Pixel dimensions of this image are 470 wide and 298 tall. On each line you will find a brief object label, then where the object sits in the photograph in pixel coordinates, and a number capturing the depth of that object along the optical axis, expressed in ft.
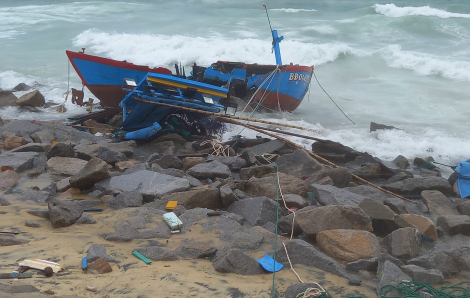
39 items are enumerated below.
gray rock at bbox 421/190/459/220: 19.88
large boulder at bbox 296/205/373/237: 15.67
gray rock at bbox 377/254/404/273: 13.19
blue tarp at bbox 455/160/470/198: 21.91
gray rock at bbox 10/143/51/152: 23.32
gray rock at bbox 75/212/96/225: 15.06
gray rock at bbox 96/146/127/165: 22.45
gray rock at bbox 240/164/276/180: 22.02
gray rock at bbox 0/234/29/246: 12.69
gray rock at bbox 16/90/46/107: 37.24
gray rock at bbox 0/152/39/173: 20.87
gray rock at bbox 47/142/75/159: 22.06
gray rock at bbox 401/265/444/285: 12.55
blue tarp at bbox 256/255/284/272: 12.57
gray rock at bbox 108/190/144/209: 17.17
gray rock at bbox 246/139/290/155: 25.95
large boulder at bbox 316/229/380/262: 14.26
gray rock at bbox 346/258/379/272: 13.42
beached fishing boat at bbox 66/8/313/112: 35.35
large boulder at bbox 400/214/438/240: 16.52
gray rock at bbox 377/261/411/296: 12.14
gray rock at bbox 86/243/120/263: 12.05
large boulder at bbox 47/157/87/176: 20.70
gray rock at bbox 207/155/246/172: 23.18
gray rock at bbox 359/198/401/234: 16.71
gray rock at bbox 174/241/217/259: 13.16
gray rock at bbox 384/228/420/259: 14.73
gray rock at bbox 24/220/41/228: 14.32
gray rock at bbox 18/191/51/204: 17.12
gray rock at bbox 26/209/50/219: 15.31
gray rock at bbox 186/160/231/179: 21.29
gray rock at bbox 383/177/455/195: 22.20
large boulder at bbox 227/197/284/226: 16.35
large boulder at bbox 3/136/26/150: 24.48
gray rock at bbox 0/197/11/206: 16.28
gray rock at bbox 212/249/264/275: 12.26
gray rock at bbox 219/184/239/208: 17.53
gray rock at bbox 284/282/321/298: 11.08
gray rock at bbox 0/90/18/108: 37.58
